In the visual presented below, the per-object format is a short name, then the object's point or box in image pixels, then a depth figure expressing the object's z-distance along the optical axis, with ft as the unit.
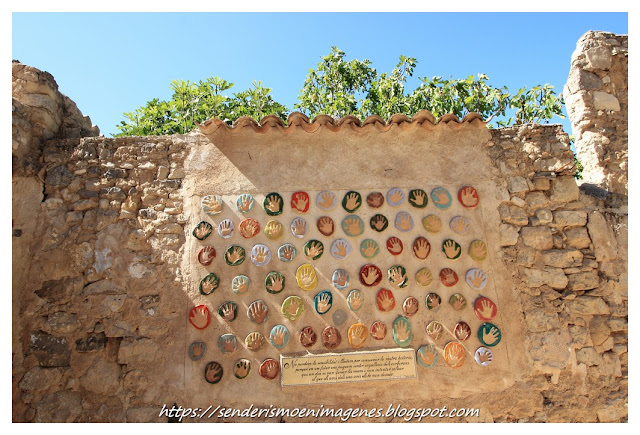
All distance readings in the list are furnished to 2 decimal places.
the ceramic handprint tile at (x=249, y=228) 12.66
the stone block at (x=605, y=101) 14.08
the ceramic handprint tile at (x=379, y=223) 12.82
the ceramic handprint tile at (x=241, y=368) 11.48
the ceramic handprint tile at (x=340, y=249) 12.53
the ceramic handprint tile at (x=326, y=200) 12.94
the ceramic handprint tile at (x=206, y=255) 12.35
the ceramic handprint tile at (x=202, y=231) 12.60
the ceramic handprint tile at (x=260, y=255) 12.43
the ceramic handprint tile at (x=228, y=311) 11.91
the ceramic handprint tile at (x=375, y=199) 13.01
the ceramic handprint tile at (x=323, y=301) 12.05
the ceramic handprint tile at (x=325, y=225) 12.69
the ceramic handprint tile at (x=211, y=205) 12.86
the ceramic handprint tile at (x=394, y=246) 12.59
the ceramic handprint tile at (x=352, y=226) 12.74
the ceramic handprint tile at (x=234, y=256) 12.37
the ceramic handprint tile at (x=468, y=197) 13.12
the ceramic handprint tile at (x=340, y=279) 12.27
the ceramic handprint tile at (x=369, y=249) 12.58
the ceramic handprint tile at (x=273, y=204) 12.82
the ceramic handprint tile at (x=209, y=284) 12.12
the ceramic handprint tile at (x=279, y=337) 11.76
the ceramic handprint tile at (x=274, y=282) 12.16
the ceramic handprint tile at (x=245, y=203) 12.87
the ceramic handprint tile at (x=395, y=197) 13.05
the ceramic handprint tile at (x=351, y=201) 12.92
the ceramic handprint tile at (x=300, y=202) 12.88
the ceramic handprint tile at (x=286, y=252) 12.46
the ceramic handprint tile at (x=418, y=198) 13.05
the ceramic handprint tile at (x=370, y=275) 12.28
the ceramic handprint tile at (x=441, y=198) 13.10
